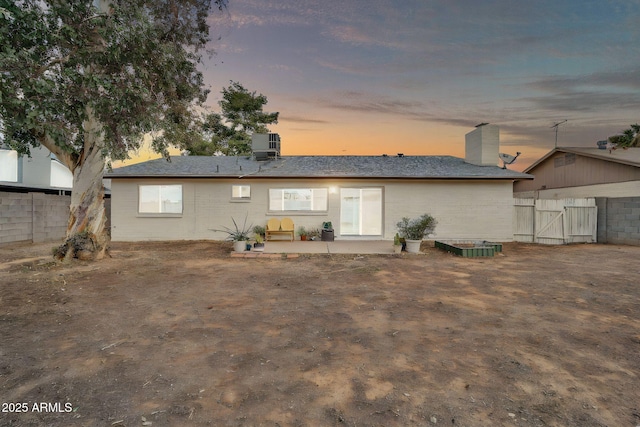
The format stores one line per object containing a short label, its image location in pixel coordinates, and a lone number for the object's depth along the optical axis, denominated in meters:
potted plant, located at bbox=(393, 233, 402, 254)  9.91
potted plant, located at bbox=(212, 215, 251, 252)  12.34
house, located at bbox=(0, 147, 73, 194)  15.79
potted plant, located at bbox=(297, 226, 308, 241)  12.12
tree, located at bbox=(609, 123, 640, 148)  26.14
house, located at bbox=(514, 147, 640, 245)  12.22
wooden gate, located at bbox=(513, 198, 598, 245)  12.66
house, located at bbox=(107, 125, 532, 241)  12.48
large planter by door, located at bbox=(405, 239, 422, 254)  9.91
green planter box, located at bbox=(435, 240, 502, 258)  9.62
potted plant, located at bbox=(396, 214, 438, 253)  9.92
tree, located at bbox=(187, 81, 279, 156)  24.23
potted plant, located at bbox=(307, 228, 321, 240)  12.19
